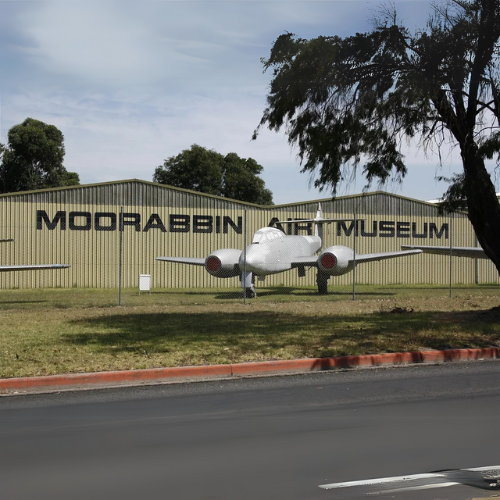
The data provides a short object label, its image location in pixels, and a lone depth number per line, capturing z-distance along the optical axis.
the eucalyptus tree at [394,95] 14.95
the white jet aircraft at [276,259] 25.36
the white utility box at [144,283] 26.30
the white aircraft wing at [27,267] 21.92
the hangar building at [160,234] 31.36
